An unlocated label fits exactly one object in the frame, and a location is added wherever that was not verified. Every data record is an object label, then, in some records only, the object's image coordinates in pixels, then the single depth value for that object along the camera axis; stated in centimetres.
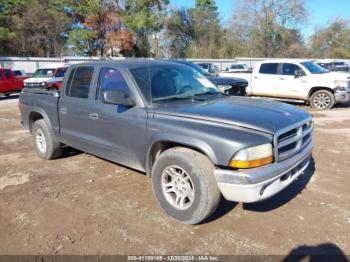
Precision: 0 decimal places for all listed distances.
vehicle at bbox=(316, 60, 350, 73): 2504
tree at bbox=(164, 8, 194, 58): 4797
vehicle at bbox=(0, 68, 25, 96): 1861
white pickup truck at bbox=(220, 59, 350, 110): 1143
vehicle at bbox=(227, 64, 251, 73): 2884
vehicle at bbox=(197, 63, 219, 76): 2218
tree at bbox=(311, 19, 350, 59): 5775
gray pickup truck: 322
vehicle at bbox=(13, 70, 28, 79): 2053
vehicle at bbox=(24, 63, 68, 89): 1746
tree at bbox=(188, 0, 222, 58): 5018
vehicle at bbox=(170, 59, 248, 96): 1122
